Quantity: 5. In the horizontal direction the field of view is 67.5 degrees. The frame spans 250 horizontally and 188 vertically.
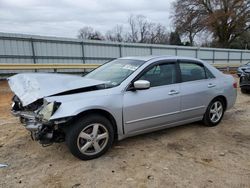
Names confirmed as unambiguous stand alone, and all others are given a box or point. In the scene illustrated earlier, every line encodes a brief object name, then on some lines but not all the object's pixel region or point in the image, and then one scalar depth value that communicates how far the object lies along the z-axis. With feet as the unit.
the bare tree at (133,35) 149.91
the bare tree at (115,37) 148.64
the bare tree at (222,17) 89.64
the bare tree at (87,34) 147.11
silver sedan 8.81
